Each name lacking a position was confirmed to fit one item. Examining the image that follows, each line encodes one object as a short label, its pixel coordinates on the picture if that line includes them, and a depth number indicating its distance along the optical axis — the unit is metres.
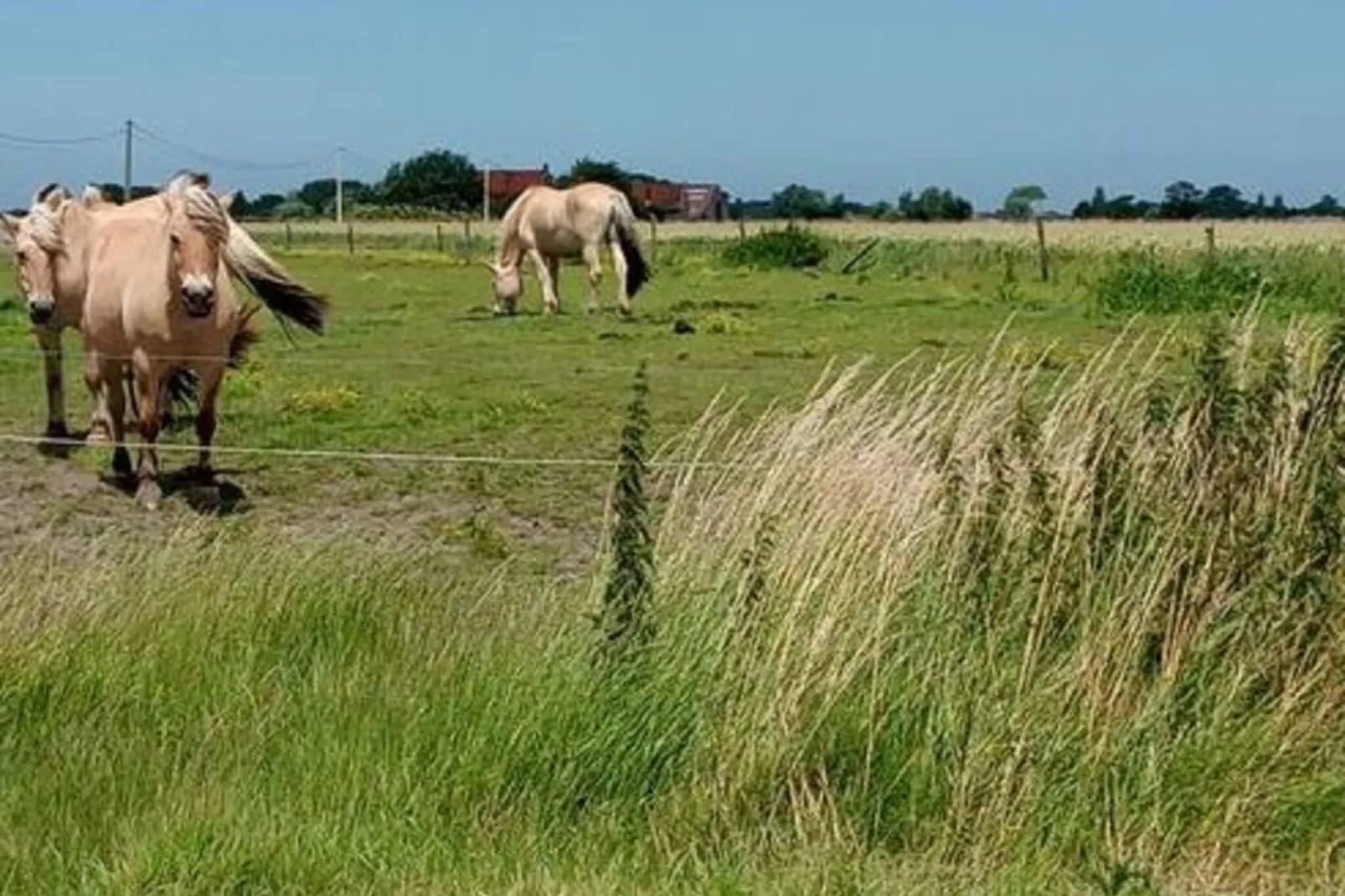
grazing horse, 25.09
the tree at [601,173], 74.38
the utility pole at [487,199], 66.62
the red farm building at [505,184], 83.75
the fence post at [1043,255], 30.32
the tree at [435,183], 91.00
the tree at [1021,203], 64.69
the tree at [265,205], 80.75
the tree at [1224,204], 79.88
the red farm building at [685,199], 87.56
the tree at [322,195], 85.50
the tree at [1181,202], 77.12
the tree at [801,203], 77.94
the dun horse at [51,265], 11.41
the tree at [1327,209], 73.13
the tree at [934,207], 79.56
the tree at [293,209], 76.75
